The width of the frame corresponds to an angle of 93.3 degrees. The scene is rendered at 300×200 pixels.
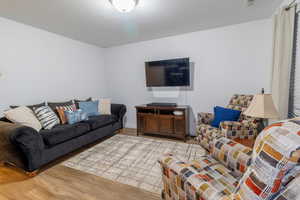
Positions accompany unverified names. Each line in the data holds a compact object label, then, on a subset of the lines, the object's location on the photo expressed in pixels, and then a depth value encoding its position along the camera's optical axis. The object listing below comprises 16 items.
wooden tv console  3.03
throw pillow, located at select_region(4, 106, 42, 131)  2.15
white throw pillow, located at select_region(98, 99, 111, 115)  3.50
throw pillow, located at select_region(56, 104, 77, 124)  2.78
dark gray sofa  1.88
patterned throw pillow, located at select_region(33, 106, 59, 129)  2.45
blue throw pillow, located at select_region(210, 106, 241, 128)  2.31
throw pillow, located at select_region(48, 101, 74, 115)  2.82
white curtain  1.81
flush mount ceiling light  1.79
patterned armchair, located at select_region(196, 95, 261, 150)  2.01
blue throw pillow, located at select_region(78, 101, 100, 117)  3.21
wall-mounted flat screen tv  3.17
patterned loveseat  0.55
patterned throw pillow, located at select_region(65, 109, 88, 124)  2.79
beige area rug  1.89
